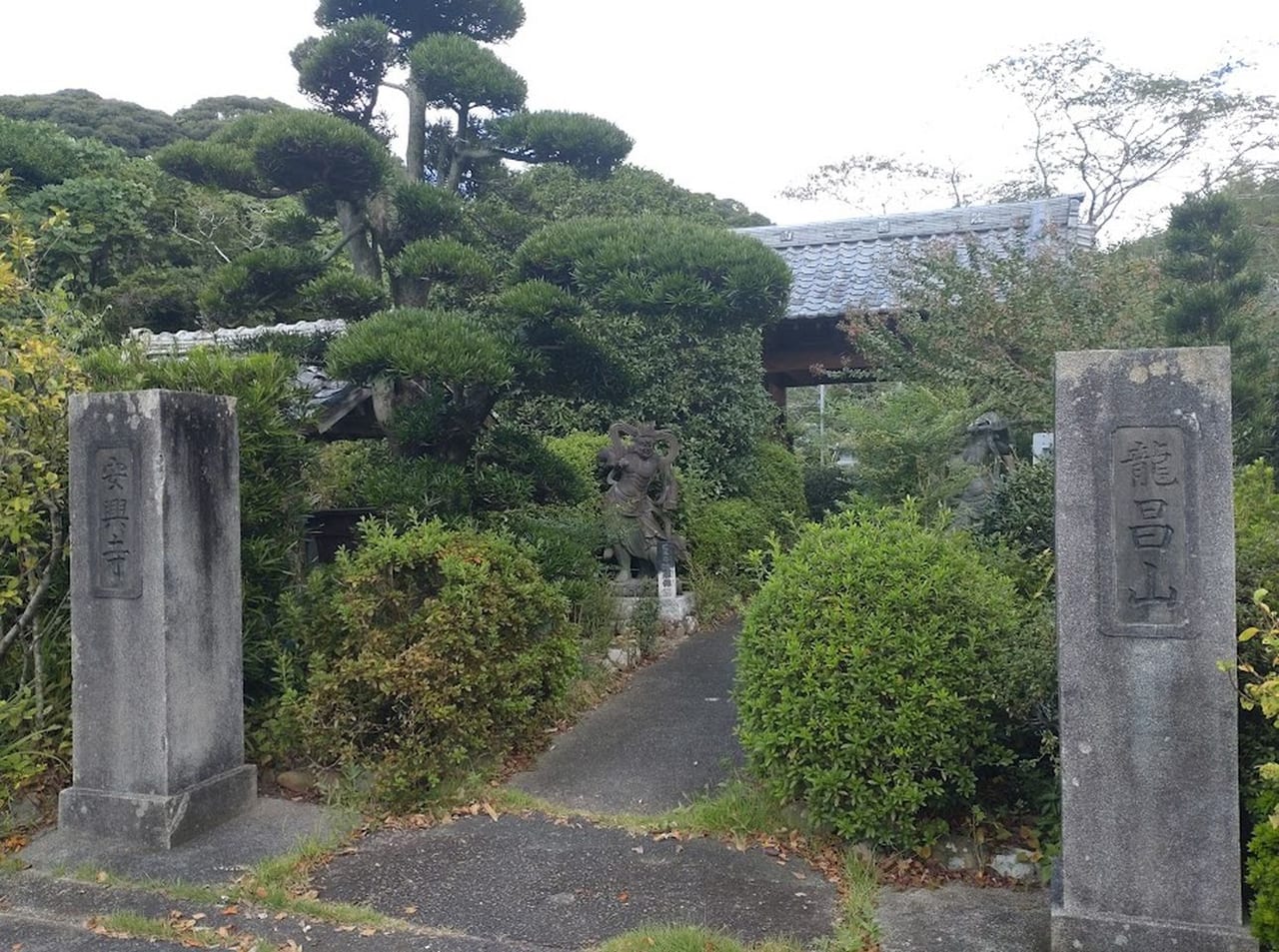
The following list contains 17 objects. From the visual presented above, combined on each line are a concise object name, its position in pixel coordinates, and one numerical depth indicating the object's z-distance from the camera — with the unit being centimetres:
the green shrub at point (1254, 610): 356
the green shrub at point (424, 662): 511
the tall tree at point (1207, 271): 1001
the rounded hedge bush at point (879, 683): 409
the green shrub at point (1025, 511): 663
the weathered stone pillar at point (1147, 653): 329
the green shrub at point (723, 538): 1012
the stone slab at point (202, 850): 451
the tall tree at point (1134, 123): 2125
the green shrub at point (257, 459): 569
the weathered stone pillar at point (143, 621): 476
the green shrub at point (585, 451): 1007
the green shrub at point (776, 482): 1201
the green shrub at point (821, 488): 1391
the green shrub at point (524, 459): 670
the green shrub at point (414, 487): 609
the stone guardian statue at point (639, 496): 909
